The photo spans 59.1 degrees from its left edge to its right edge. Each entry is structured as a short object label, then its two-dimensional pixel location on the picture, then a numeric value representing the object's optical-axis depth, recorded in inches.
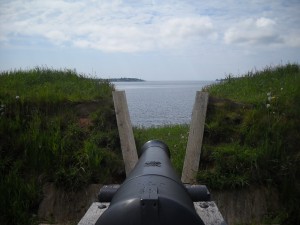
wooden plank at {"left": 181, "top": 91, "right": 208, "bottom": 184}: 163.7
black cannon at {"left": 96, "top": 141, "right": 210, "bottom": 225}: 52.7
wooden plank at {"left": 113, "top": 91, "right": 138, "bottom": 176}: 172.4
